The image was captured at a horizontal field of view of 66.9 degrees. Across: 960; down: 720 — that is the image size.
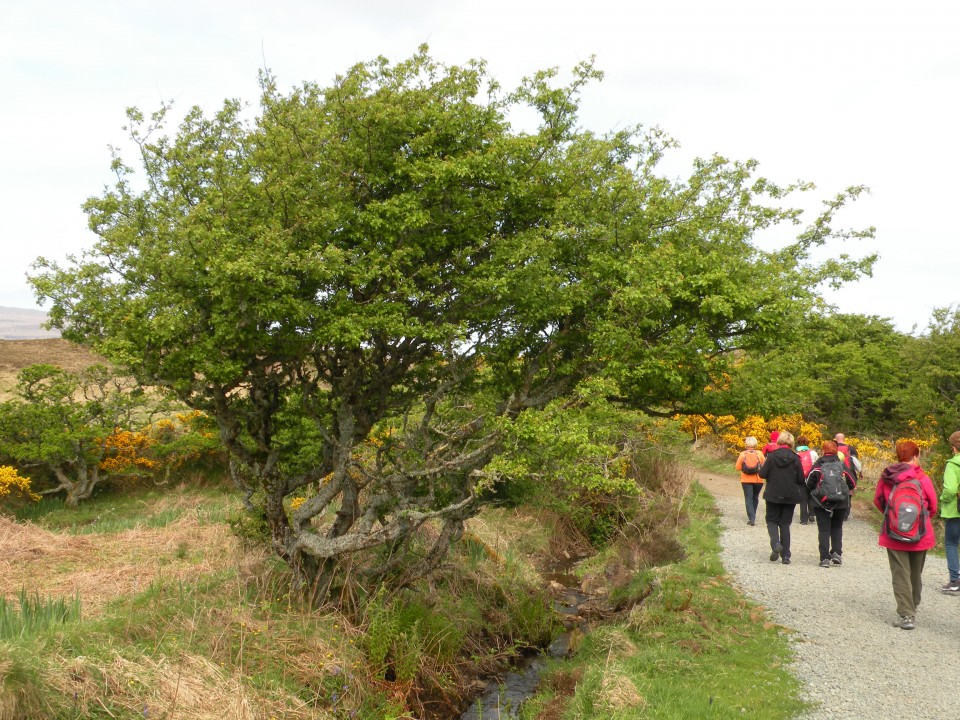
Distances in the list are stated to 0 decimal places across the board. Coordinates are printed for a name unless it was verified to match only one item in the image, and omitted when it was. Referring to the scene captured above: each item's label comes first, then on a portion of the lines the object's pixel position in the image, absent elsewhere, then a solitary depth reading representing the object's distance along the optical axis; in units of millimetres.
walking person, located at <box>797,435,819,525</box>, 14523
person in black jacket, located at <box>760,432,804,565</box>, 11375
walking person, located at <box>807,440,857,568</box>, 11180
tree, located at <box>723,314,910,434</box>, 26422
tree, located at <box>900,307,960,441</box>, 16969
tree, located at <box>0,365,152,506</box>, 16219
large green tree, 8070
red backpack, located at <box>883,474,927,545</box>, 8398
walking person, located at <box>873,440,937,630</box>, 8430
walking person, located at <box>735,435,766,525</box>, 15148
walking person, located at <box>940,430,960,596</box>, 9086
